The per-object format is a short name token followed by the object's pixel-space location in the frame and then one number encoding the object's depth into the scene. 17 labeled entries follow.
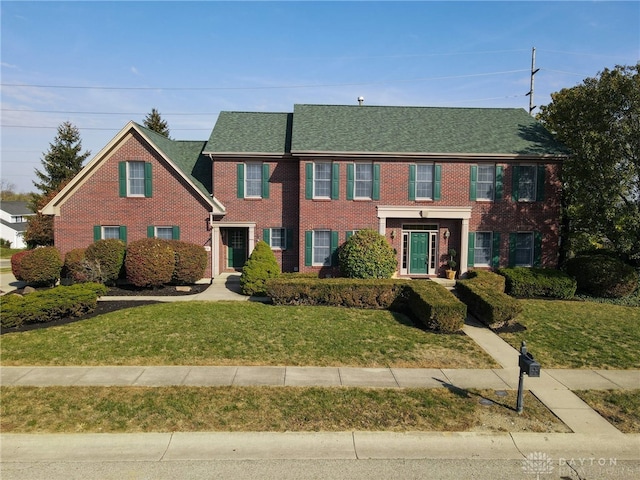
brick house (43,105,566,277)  20.39
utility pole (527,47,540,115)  32.41
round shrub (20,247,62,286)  18.62
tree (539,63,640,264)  17.59
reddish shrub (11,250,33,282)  19.22
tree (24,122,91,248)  41.72
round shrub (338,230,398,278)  17.89
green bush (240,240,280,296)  17.47
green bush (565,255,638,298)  17.78
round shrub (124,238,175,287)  17.69
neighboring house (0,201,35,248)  53.84
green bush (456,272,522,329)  13.42
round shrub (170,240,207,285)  18.67
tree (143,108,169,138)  40.41
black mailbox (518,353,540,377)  7.63
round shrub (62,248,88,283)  17.92
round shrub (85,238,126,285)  18.05
